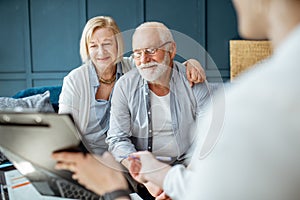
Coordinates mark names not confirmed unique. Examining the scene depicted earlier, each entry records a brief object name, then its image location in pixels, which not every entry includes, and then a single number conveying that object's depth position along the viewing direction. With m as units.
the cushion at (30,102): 1.87
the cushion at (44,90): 2.28
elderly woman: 1.32
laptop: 0.69
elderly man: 1.31
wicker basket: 2.61
